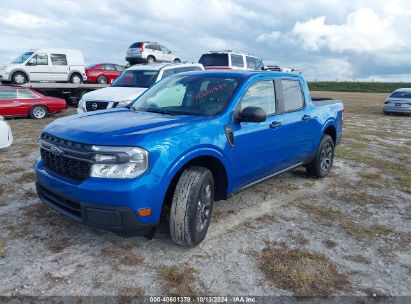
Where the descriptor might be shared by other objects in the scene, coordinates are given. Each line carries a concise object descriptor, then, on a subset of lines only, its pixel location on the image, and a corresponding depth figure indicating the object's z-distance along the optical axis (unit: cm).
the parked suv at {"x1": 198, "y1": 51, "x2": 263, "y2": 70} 1580
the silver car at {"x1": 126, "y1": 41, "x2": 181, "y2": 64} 2144
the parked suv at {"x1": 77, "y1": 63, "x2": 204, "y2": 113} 951
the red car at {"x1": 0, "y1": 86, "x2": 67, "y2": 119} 1298
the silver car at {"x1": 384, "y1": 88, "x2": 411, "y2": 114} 1845
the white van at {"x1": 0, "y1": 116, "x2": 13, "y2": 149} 750
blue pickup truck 312
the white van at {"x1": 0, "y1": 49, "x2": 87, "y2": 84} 1622
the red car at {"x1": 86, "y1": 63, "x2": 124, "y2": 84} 2044
